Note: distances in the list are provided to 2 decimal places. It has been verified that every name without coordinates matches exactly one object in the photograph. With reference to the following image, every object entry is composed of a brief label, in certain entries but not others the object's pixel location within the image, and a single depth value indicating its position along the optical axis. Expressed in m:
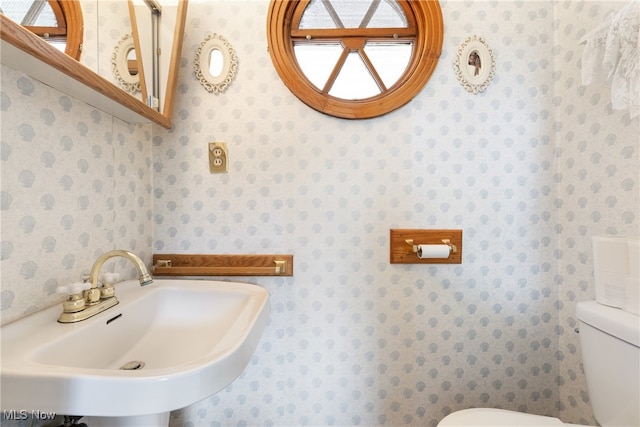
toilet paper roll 1.11
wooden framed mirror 0.57
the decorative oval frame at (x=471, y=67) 1.16
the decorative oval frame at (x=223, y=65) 1.15
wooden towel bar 1.15
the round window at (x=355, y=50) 1.14
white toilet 0.73
